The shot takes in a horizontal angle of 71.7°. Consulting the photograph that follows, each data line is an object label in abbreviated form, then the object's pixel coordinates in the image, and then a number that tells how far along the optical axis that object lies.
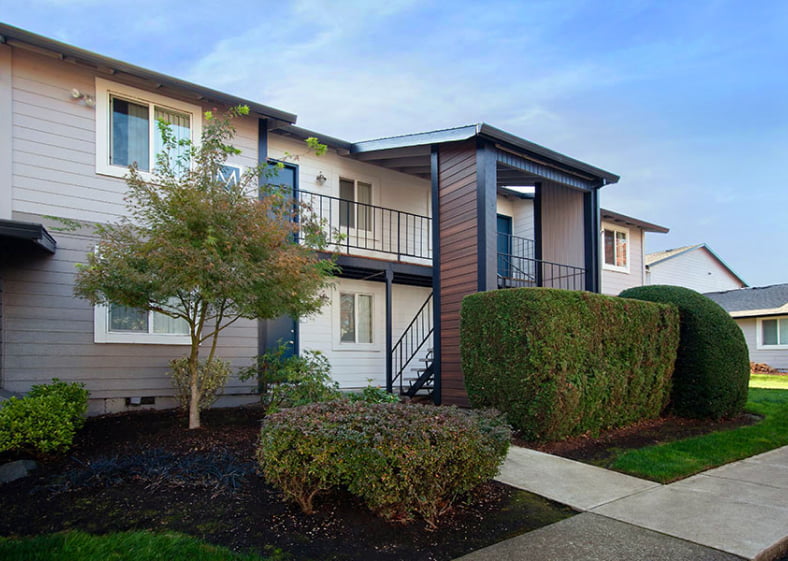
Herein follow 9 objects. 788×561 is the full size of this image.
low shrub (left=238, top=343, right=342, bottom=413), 7.04
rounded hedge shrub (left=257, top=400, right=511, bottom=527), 3.91
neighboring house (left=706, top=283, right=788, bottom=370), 20.44
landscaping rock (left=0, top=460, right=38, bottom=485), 5.06
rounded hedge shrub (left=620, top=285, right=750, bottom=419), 8.54
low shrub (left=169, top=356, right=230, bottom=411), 7.71
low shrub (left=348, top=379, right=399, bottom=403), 6.50
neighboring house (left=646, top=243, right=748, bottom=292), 21.62
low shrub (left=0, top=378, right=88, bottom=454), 5.38
